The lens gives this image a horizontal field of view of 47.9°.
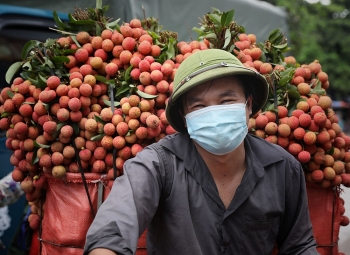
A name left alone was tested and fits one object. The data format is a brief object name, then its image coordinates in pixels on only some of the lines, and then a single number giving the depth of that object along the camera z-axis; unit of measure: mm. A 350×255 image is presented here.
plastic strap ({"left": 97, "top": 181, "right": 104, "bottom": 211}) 1971
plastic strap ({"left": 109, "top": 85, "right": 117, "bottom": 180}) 1981
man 1592
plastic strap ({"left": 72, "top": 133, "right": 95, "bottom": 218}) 1966
